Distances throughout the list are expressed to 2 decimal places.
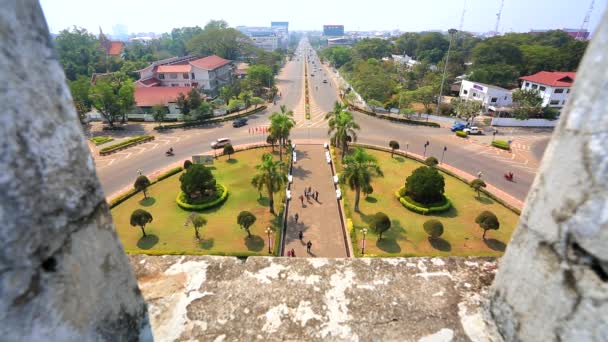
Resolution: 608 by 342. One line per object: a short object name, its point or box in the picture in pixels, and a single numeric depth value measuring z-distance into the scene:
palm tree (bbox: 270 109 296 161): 28.08
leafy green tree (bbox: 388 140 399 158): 30.52
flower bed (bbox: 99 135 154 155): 31.16
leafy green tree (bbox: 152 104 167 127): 39.88
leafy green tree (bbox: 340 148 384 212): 20.16
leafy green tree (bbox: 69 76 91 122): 36.75
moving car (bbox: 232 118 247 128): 39.71
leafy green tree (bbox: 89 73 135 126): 37.03
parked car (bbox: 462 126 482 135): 37.50
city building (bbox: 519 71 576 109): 45.12
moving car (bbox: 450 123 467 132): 38.66
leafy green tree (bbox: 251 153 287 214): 19.86
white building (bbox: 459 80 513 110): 46.84
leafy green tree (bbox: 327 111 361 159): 27.06
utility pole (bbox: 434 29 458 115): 42.32
